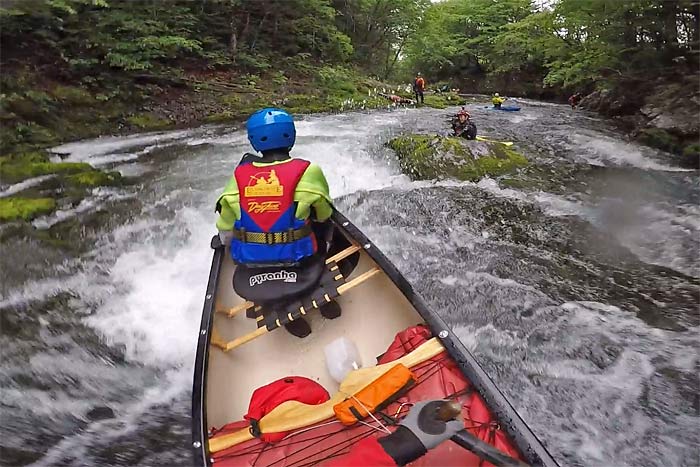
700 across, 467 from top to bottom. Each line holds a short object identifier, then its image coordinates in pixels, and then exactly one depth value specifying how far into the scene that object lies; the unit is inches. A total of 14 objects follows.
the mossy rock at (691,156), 311.9
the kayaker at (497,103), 604.4
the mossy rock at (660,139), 340.8
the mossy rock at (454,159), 281.7
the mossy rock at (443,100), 641.4
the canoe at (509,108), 595.2
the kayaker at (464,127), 316.2
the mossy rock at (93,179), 278.5
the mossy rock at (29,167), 284.4
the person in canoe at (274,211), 107.7
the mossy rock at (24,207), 232.5
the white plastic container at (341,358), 113.3
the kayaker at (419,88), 630.6
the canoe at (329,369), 76.3
